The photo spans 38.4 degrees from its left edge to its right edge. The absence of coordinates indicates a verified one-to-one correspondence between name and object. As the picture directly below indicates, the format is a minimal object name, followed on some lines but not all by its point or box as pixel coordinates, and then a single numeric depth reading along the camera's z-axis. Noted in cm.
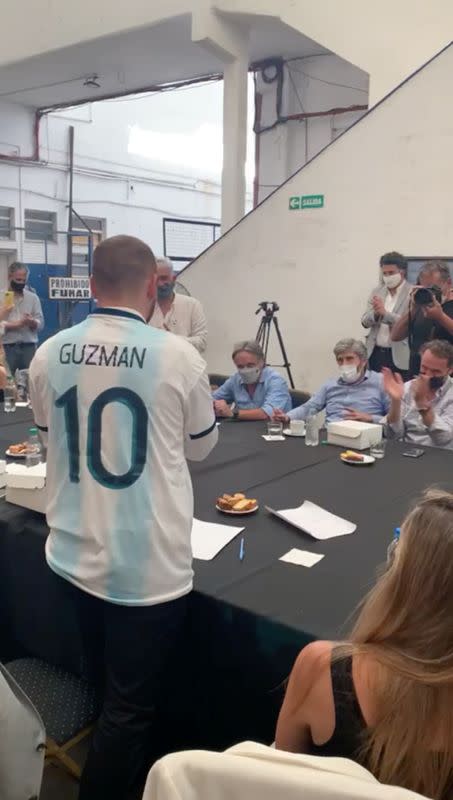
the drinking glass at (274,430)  326
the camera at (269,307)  573
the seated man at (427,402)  317
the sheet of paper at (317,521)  198
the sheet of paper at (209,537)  183
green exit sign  547
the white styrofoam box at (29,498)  204
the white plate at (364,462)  276
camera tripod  575
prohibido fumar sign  843
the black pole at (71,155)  934
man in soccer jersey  145
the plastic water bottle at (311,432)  310
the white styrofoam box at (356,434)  298
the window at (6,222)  875
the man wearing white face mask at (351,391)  375
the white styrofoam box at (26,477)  205
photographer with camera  473
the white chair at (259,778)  60
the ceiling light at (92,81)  739
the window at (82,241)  936
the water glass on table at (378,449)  292
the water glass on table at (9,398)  375
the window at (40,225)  908
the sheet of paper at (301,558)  177
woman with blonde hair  91
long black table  149
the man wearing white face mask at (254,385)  388
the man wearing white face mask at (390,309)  490
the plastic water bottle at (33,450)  225
